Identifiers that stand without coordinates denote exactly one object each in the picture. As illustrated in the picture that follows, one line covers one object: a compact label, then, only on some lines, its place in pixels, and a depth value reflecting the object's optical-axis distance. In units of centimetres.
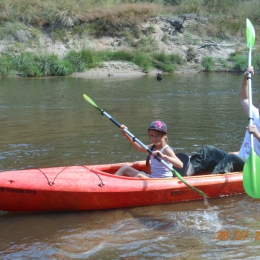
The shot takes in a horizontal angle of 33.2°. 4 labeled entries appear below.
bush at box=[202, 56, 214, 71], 2022
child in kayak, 410
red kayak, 396
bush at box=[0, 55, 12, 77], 1683
